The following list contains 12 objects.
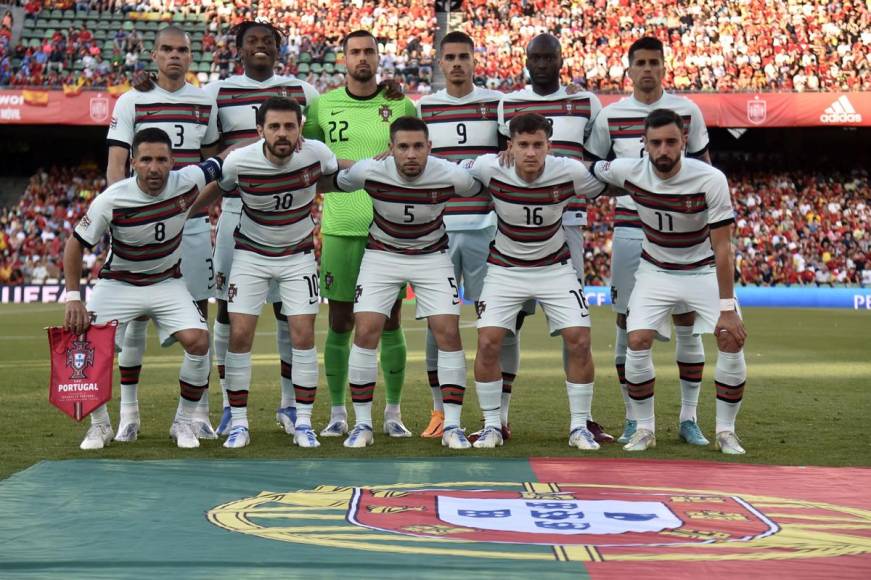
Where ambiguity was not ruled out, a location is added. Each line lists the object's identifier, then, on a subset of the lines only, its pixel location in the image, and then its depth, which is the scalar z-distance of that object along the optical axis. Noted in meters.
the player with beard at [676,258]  6.38
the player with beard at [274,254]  6.68
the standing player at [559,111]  7.16
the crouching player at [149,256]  6.52
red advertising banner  29.38
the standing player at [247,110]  7.21
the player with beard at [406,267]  6.66
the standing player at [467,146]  7.25
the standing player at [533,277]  6.62
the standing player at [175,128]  7.07
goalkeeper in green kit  7.15
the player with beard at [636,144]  7.00
